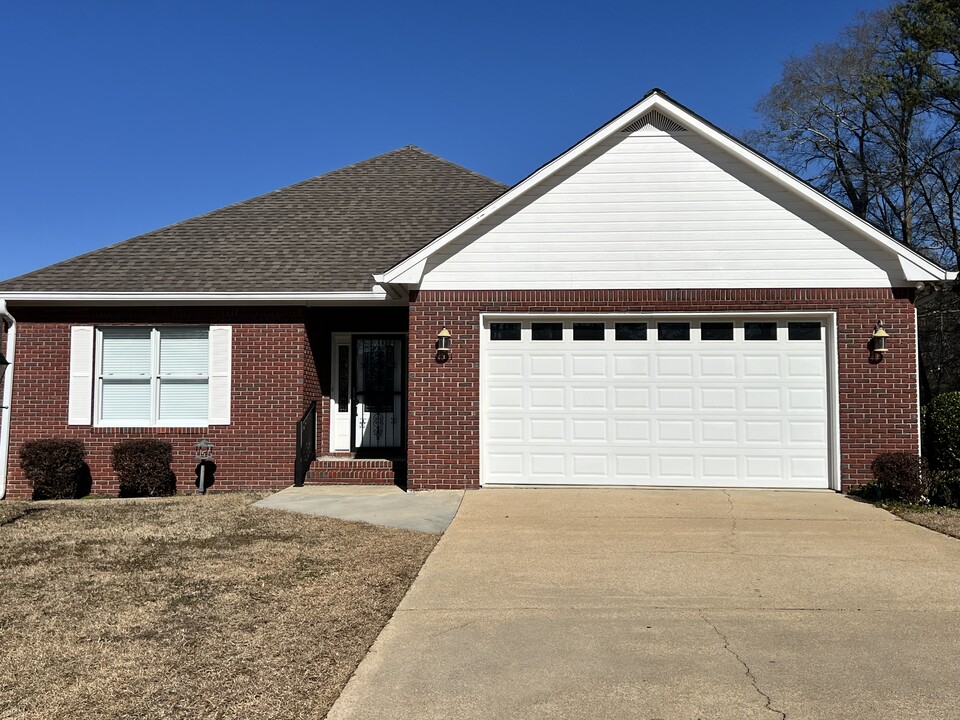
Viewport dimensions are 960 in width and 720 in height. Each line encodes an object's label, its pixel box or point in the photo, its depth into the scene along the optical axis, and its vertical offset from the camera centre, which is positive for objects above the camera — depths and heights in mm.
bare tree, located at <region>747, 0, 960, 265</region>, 22781 +10199
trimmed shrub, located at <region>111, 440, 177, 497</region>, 10969 -1051
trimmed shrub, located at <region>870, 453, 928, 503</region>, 9430 -1072
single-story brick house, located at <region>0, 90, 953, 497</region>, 10211 +991
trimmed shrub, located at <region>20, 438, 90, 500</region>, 10875 -1052
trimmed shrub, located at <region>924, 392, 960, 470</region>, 9695 -472
